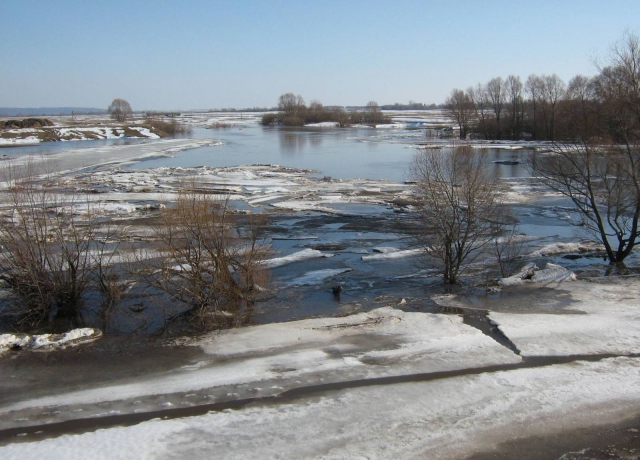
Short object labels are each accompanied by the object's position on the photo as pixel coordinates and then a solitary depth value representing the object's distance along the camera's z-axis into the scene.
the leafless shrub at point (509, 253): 14.66
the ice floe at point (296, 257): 15.35
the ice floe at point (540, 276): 13.61
